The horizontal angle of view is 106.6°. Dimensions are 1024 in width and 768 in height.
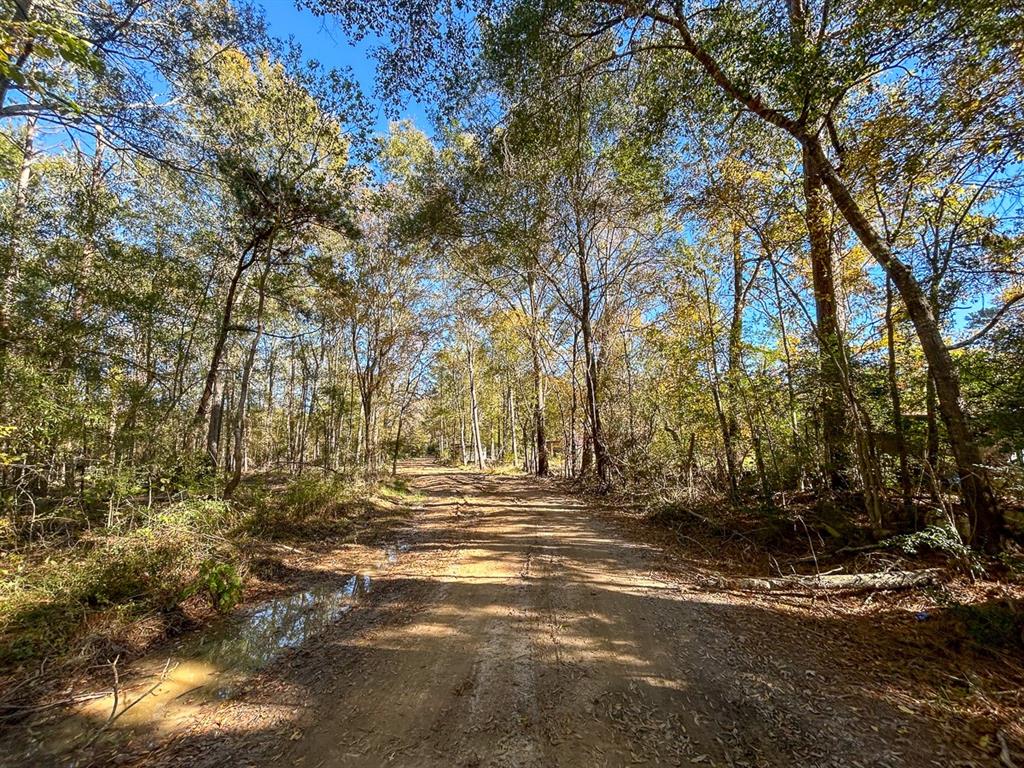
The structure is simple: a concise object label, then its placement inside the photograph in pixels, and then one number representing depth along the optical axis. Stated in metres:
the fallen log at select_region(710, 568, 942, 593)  3.97
